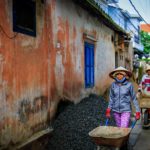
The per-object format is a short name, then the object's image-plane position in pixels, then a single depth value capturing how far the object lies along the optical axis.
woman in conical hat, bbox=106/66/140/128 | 7.02
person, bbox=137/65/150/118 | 10.41
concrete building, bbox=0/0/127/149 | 5.98
